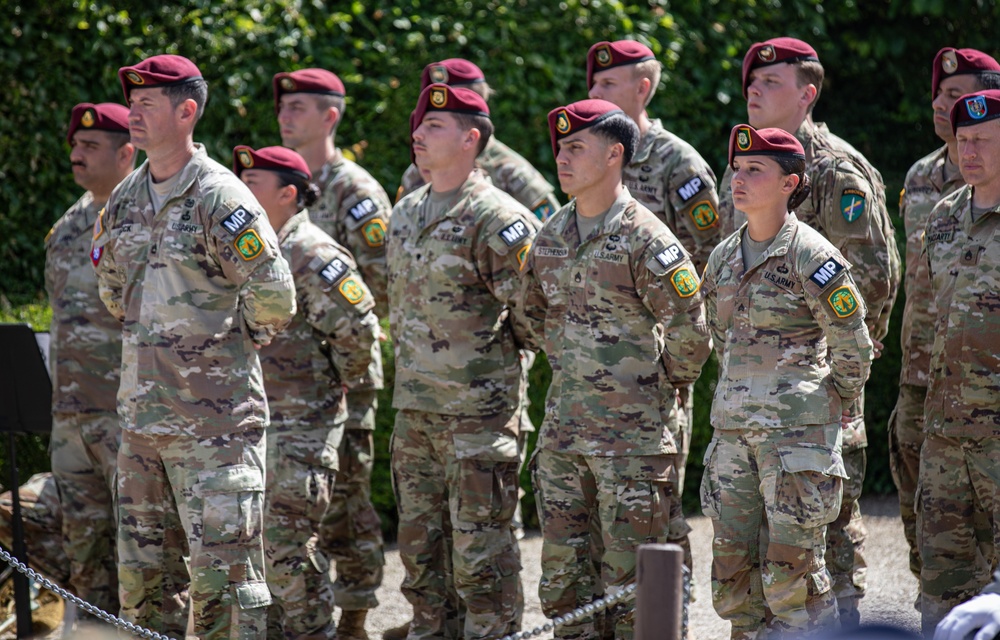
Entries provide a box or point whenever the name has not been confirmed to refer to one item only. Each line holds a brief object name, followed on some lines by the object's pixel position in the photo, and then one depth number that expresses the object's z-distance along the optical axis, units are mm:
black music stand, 12359
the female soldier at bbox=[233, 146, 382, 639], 11930
